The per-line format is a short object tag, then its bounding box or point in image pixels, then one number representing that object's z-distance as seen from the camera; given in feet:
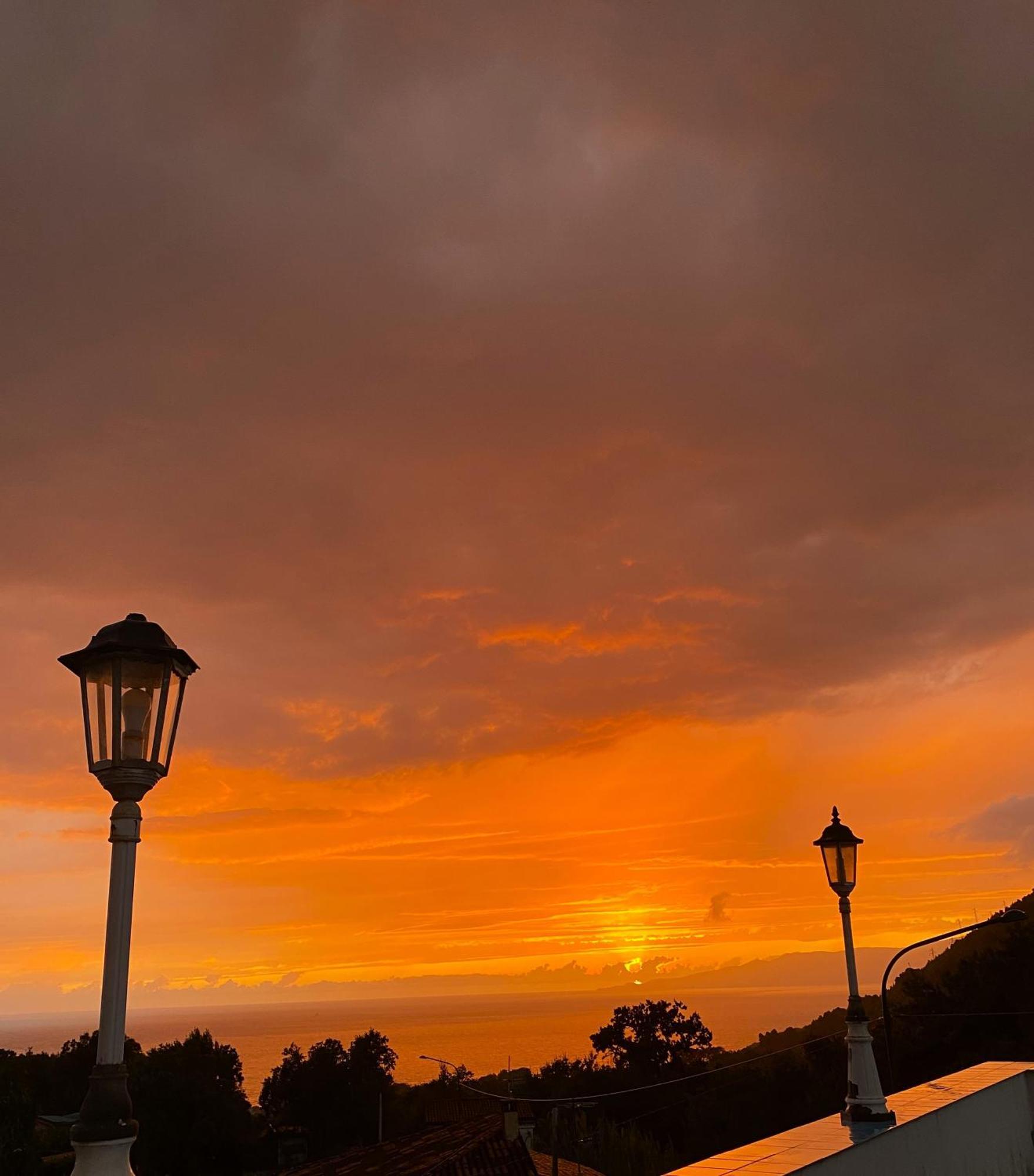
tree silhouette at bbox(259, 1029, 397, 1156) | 212.23
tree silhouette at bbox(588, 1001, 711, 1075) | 208.54
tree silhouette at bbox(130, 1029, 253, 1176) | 173.78
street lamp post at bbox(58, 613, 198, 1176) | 15.57
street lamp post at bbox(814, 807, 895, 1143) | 27.40
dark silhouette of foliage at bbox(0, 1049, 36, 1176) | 136.56
